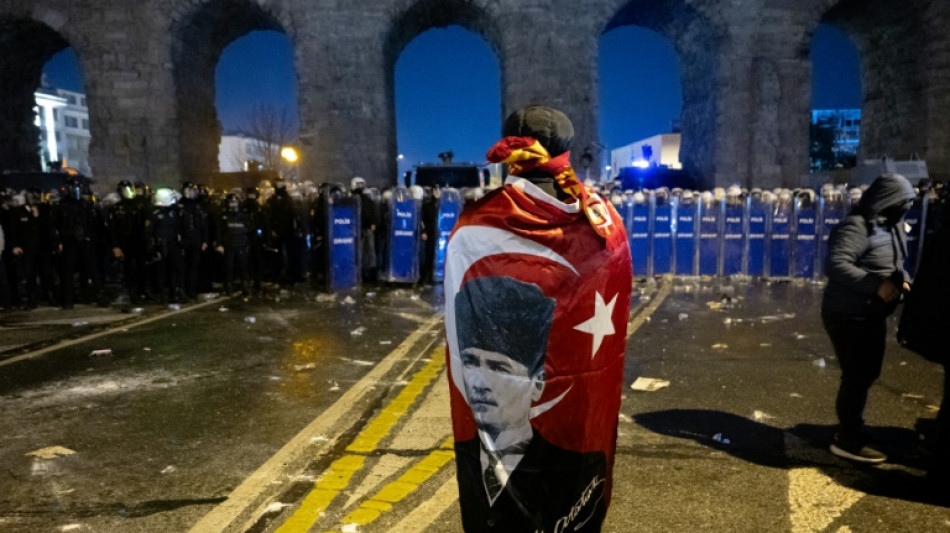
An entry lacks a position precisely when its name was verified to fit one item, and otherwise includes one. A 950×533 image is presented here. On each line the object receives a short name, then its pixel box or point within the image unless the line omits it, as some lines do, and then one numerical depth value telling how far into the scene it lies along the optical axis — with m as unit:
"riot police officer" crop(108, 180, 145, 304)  10.79
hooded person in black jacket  4.01
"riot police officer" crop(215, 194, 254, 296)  11.58
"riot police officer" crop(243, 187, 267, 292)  12.12
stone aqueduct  18.55
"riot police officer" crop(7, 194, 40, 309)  10.18
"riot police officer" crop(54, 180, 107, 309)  10.33
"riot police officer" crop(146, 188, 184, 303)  10.38
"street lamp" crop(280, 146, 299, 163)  20.14
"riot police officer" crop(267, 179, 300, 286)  12.48
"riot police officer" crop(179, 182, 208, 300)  10.78
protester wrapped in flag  2.08
